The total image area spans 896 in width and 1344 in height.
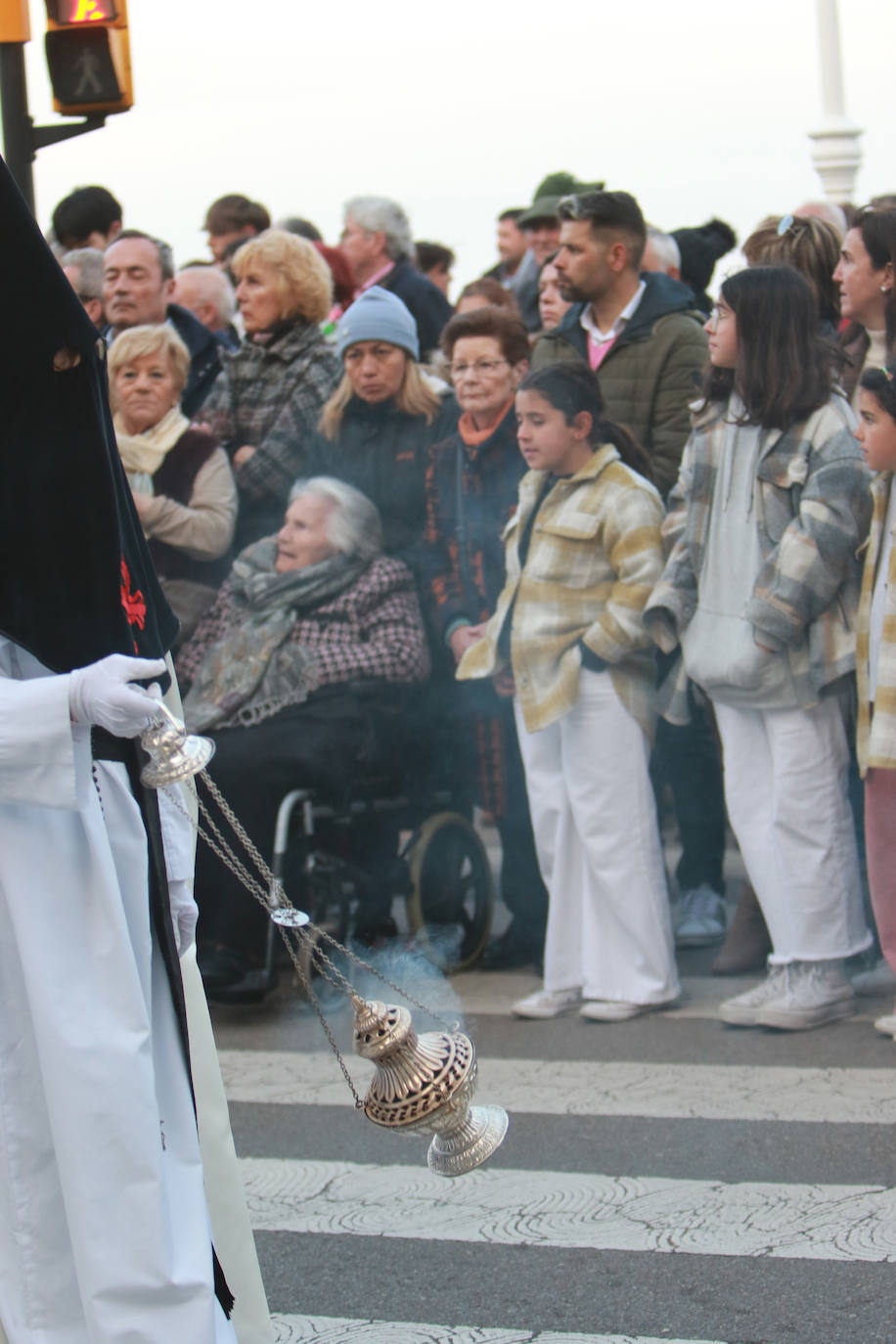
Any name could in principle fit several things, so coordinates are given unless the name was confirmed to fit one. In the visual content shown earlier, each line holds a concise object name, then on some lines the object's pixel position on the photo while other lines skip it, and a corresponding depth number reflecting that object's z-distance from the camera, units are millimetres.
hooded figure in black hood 5414
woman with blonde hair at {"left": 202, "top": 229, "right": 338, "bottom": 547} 14773
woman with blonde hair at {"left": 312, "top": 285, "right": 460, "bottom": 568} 13883
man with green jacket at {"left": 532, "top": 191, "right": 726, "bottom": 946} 13148
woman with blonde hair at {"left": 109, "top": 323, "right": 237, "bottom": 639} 14086
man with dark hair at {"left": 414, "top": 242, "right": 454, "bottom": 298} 22156
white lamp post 23656
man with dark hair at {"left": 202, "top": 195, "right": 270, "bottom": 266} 20328
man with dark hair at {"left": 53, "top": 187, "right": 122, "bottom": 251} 18969
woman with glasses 13570
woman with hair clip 12562
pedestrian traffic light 15102
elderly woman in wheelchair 12875
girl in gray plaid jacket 11383
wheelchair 13039
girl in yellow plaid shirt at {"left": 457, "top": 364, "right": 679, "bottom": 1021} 12109
